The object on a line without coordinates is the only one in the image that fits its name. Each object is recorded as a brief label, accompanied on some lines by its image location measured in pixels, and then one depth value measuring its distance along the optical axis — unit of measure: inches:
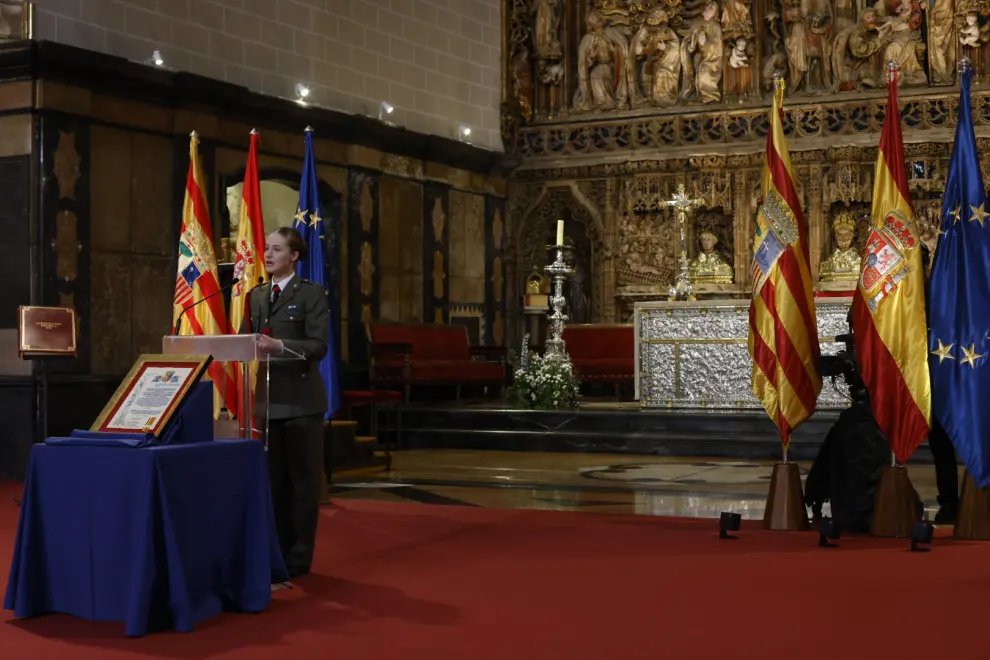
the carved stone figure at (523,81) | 655.1
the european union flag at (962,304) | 247.8
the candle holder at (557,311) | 515.8
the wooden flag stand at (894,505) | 248.8
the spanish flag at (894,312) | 250.8
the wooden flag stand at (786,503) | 260.1
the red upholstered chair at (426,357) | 518.3
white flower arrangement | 497.7
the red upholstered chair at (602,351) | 578.2
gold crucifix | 514.3
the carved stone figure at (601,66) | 641.6
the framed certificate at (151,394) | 173.2
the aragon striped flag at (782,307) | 268.2
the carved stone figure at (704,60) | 620.4
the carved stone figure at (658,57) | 629.3
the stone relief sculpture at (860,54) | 592.7
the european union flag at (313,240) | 323.9
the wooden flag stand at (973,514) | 242.8
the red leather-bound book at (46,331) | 344.8
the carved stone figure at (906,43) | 586.2
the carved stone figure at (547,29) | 654.5
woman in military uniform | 204.8
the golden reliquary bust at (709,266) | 602.2
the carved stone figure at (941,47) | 579.8
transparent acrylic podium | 184.1
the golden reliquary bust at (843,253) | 568.8
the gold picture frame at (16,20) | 394.9
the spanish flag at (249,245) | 305.6
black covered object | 258.4
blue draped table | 165.0
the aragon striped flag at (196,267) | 316.2
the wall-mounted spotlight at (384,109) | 560.7
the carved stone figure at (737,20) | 616.1
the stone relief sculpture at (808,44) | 602.2
